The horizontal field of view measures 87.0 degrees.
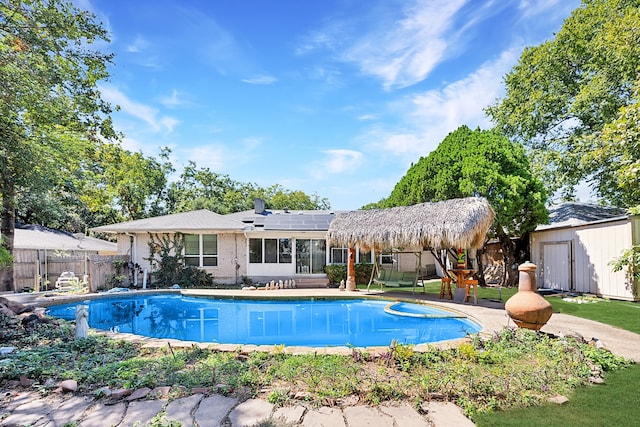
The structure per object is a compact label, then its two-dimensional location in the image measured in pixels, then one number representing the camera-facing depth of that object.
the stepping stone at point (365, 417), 3.15
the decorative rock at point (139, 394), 3.61
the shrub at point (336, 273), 15.66
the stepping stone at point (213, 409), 3.14
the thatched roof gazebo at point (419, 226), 10.16
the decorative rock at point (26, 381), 4.03
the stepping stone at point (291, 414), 3.19
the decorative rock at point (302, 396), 3.61
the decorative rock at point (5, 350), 5.05
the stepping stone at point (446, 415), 3.17
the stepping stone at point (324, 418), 3.14
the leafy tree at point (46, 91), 7.10
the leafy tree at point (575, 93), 13.01
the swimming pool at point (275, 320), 7.88
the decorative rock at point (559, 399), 3.58
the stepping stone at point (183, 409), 3.16
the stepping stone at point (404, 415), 3.15
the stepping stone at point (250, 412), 3.15
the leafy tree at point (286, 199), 39.34
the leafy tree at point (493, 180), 13.08
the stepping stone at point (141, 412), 3.13
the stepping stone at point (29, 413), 3.15
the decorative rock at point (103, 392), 3.67
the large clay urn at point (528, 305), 5.72
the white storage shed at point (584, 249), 10.35
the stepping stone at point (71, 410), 3.21
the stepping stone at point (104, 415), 3.14
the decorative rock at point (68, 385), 3.82
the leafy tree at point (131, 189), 25.38
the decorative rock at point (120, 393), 3.63
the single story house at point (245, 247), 15.62
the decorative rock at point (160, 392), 3.66
